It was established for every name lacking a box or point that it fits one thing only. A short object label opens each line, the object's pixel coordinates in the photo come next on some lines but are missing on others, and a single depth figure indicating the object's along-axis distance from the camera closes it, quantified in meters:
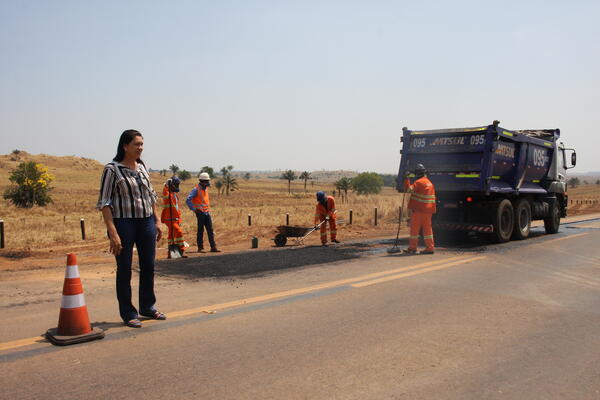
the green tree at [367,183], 79.44
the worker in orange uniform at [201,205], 10.66
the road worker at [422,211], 9.82
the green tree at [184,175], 95.80
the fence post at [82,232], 15.57
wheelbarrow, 12.05
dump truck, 11.42
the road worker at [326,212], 11.72
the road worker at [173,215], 9.64
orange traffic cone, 4.04
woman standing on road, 4.38
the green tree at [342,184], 70.75
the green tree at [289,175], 102.24
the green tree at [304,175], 97.38
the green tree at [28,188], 34.00
